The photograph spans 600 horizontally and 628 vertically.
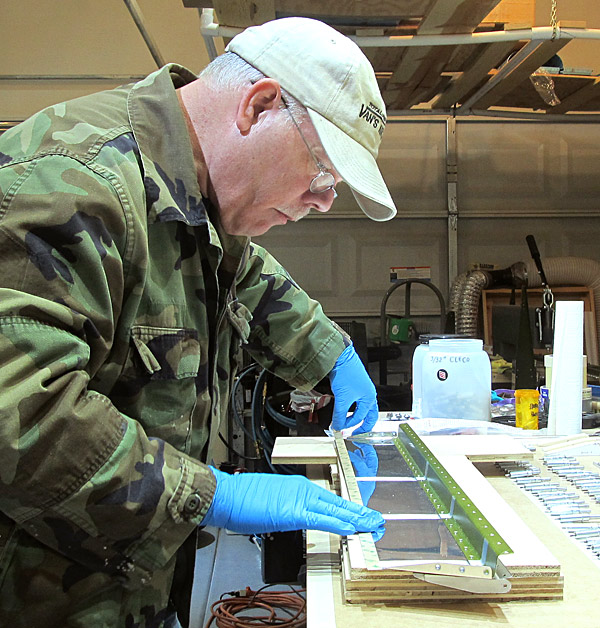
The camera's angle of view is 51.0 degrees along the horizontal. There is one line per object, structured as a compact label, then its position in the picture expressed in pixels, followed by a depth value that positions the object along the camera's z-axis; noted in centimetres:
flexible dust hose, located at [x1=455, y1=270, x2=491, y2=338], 458
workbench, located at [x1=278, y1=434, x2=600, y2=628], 83
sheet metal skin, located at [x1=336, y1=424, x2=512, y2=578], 88
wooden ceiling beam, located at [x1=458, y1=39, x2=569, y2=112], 323
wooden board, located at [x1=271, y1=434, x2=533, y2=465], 146
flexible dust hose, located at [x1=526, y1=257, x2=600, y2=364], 468
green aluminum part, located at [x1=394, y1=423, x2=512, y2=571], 88
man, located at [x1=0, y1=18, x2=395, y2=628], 82
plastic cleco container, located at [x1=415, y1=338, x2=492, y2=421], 185
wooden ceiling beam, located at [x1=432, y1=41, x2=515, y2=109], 331
